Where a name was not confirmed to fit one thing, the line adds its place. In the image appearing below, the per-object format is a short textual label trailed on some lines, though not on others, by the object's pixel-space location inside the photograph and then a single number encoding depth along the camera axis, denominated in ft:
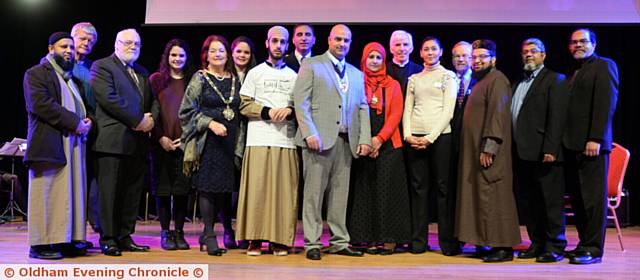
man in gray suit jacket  13.67
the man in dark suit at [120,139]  13.85
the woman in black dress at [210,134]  13.92
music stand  22.56
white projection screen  21.03
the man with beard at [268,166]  13.82
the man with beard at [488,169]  13.62
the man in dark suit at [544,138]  13.73
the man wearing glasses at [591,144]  13.57
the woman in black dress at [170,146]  14.76
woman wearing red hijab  14.65
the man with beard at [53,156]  12.76
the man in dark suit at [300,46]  15.37
